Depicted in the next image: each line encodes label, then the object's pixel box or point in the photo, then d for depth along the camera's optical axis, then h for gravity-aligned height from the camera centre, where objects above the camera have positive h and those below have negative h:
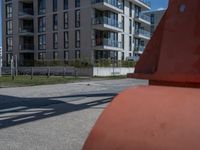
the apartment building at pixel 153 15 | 45.76 +11.05
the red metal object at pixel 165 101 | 0.87 -0.14
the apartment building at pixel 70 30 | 29.68 +5.49
